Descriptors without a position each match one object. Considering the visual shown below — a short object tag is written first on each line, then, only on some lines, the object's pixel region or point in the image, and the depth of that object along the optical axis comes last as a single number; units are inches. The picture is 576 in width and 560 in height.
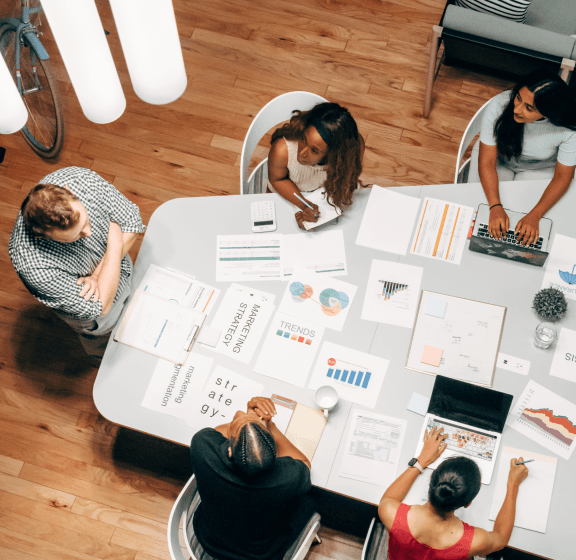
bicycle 110.3
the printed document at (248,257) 86.3
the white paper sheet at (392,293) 83.0
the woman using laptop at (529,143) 85.1
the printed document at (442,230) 86.4
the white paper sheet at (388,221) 87.2
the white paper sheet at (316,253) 86.1
